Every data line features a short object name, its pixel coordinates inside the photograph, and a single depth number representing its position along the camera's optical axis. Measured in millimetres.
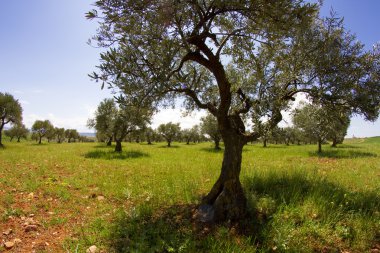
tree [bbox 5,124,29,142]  76875
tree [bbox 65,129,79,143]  109381
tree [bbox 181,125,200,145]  92050
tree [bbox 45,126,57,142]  86138
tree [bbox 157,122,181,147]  68438
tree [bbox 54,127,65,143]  97700
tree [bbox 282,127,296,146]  71612
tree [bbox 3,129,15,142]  80388
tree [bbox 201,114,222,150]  41594
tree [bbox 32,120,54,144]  77750
